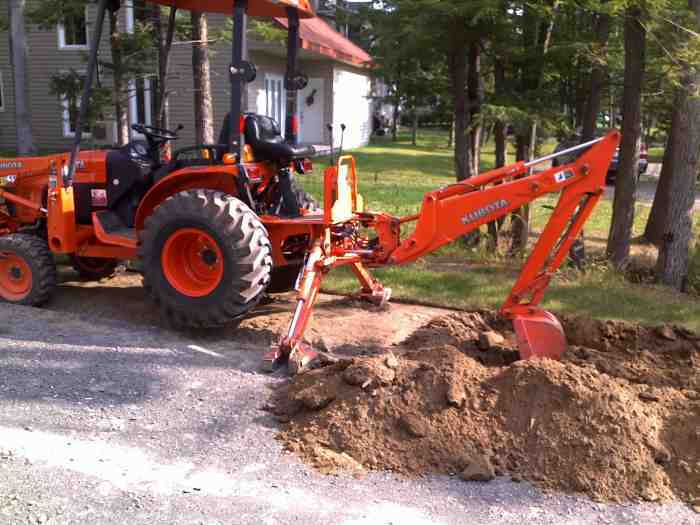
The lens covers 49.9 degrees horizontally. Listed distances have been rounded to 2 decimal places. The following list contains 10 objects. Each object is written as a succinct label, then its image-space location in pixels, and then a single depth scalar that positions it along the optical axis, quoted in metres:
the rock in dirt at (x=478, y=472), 4.17
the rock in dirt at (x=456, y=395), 4.65
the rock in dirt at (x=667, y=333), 6.23
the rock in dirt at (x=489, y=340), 6.07
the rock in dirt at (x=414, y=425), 4.50
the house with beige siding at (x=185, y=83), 20.23
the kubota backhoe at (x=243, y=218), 5.64
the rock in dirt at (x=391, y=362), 5.04
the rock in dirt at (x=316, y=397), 4.84
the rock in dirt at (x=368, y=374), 4.87
